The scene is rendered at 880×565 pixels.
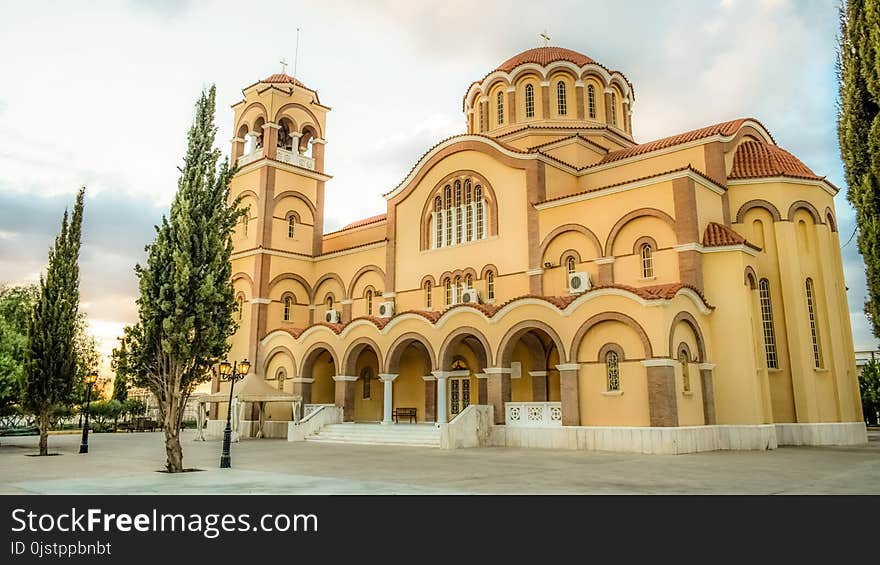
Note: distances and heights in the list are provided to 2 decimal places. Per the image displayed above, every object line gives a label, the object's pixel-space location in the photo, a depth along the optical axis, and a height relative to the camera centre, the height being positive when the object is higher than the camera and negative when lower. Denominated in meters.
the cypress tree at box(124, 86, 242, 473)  14.14 +2.29
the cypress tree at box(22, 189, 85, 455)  20.42 +1.96
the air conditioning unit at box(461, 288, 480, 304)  25.20 +4.03
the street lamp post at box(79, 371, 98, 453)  21.12 +0.44
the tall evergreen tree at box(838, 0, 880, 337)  10.96 +4.76
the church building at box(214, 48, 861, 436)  20.50 +4.91
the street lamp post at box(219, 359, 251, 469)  14.80 -0.69
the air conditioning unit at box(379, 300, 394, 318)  28.25 +3.96
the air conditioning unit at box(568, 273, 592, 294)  22.22 +3.99
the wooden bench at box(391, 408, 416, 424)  27.52 -0.43
